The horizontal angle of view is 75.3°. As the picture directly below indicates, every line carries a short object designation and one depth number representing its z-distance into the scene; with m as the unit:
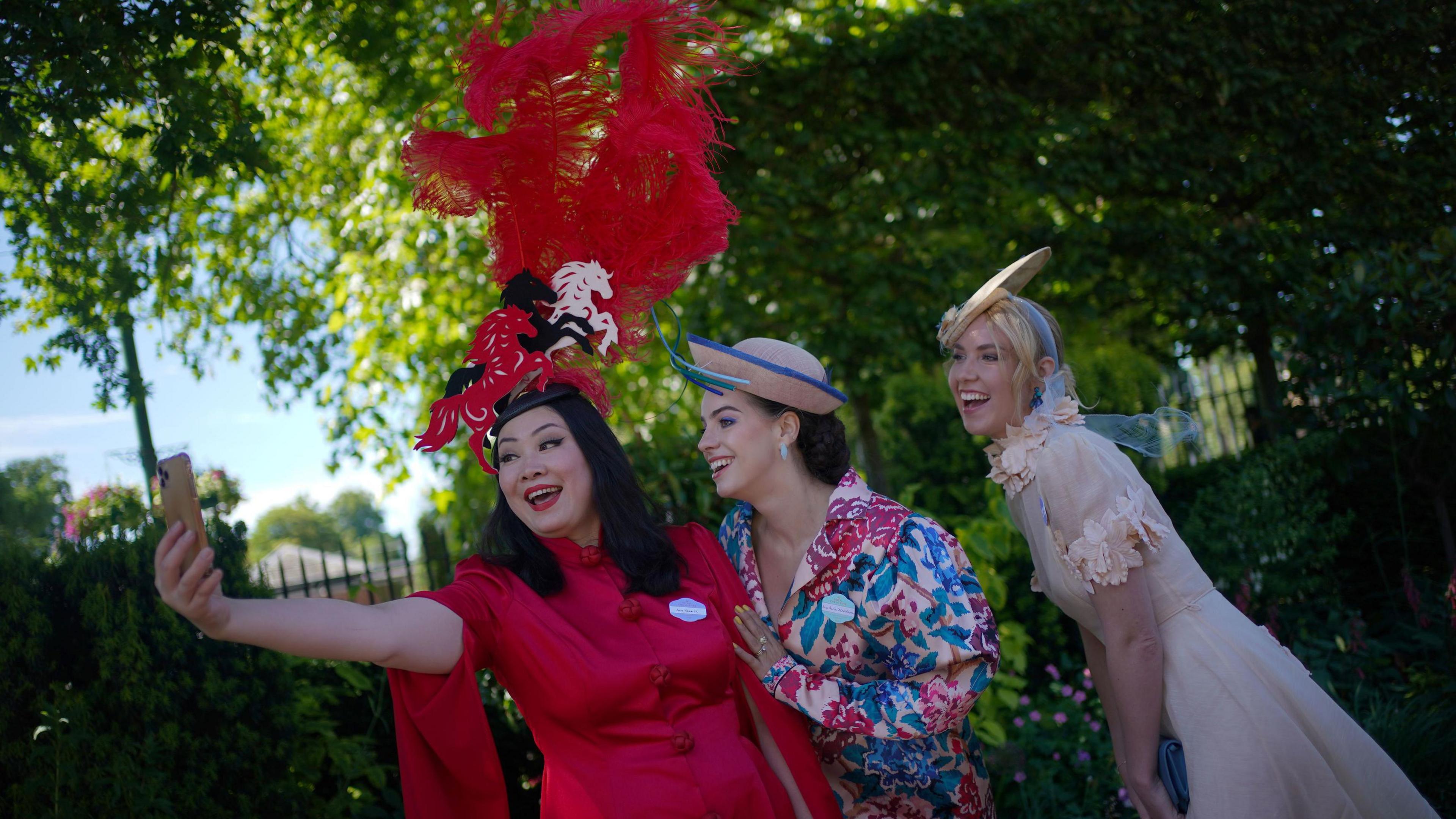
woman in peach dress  2.24
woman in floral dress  2.32
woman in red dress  2.04
